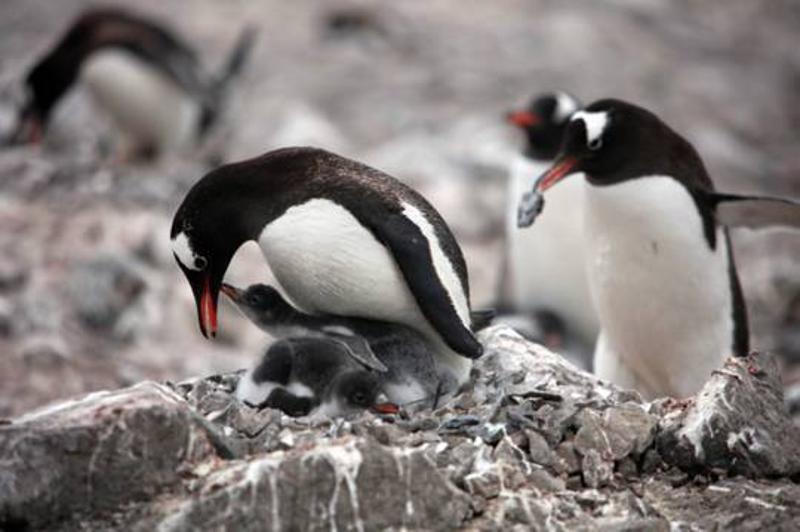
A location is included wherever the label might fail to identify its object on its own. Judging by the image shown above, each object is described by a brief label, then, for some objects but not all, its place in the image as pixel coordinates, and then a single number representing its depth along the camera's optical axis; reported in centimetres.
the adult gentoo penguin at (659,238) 1510
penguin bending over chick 1130
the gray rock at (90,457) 918
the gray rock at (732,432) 1048
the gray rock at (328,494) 912
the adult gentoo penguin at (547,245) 2117
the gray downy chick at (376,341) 1102
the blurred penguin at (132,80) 2616
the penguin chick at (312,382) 1062
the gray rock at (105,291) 2117
